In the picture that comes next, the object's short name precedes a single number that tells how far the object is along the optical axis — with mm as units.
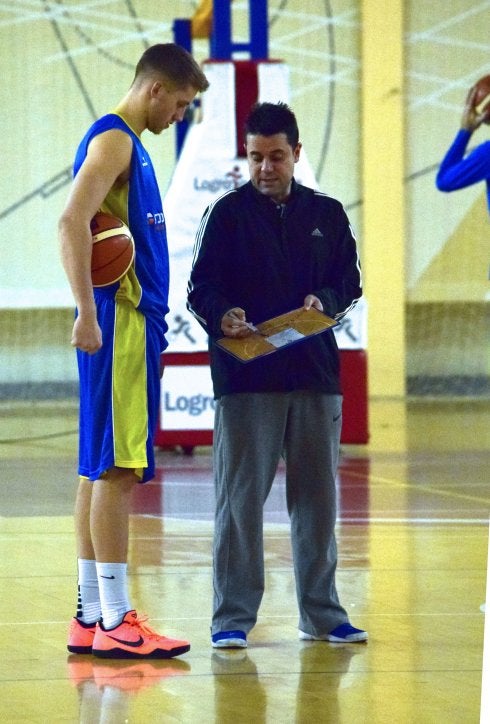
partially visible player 14203
